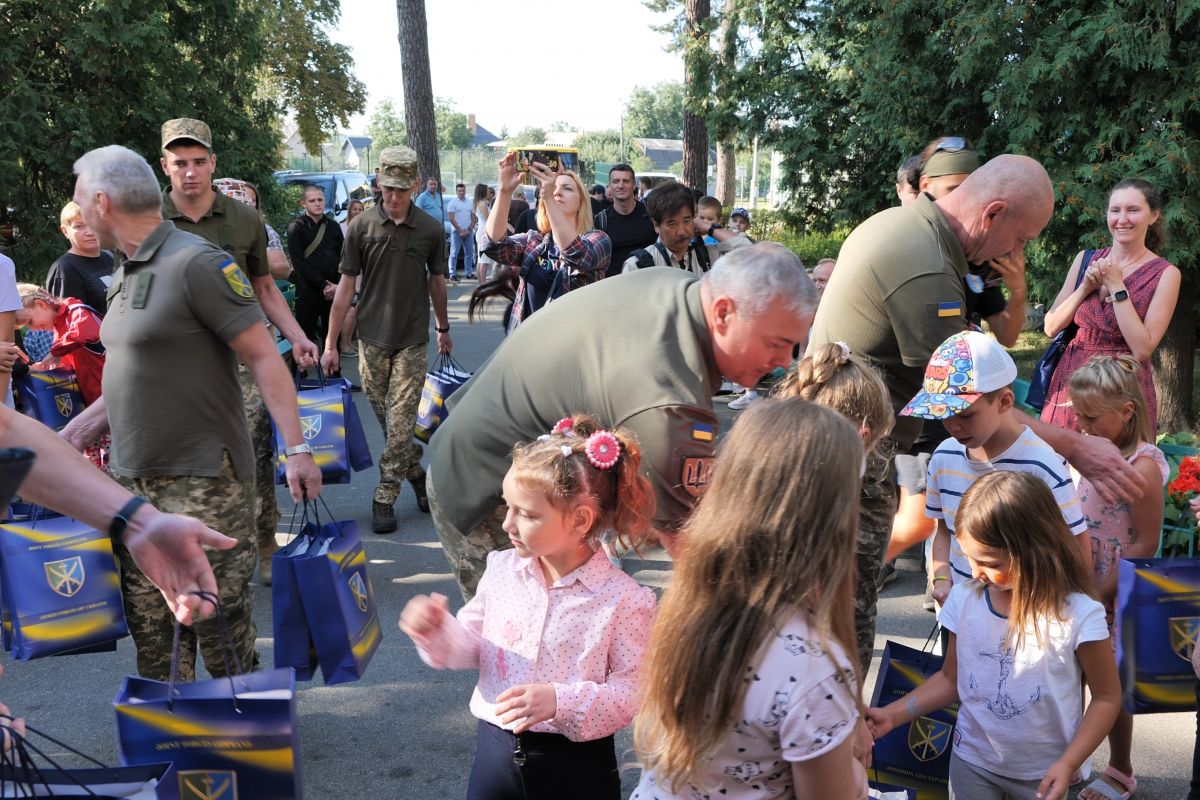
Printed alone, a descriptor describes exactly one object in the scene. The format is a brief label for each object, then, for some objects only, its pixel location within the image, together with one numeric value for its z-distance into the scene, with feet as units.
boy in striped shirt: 10.00
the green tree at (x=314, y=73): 103.96
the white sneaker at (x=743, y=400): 31.09
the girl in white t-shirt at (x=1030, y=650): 8.95
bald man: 11.36
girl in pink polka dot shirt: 8.04
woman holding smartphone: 20.20
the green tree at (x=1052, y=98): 26.43
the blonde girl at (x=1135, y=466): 11.84
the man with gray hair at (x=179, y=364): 11.43
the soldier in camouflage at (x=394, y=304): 21.83
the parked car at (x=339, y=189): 64.69
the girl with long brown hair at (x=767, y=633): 5.79
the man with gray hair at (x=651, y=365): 8.00
